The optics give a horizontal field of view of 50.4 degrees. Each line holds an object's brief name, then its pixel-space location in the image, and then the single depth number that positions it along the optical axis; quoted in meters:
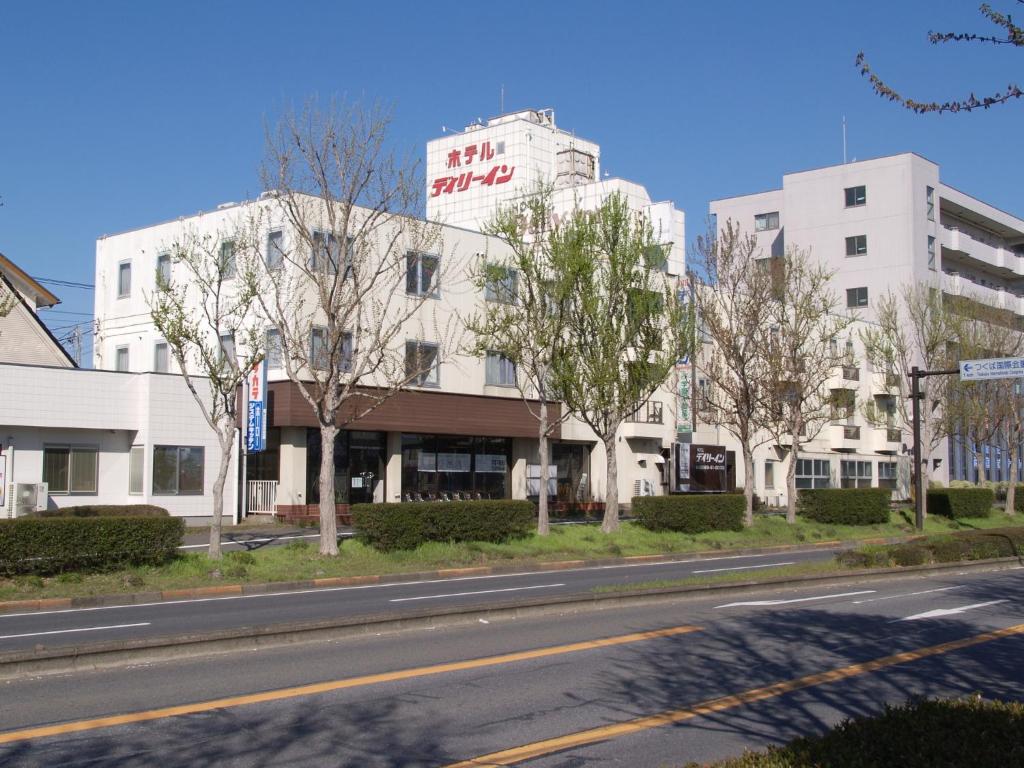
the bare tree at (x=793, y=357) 37.84
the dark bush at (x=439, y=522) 25.00
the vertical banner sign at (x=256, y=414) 32.50
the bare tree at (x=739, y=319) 36.94
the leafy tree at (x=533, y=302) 30.48
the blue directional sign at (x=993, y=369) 32.31
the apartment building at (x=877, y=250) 60.94
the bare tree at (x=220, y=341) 22.09
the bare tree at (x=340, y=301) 24.14
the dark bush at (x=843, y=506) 39.03
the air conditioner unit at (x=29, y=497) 29.38
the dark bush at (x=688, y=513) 32.31
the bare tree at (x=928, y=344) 46.16
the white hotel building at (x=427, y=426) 35.22
